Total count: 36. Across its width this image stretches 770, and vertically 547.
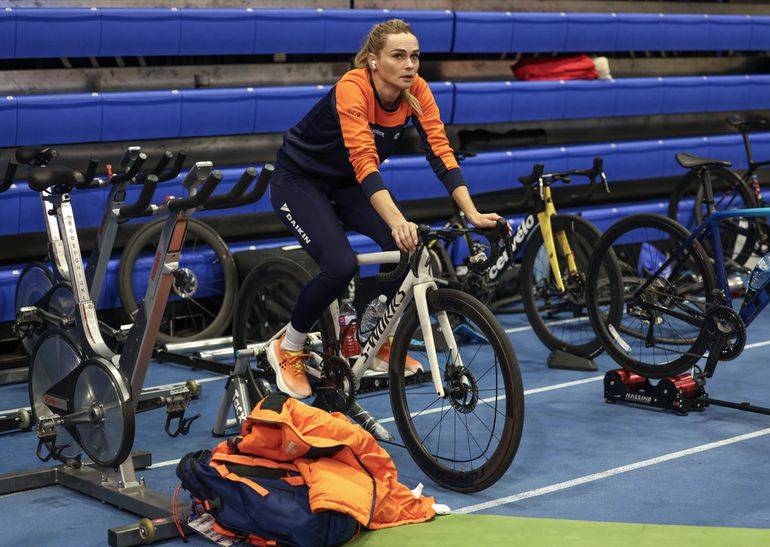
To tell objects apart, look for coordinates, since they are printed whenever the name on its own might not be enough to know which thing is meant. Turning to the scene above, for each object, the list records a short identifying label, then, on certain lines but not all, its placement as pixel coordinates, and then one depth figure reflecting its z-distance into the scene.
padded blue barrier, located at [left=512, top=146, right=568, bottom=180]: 16.30
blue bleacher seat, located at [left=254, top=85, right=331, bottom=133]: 14.46
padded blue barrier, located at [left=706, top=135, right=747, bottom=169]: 18.44
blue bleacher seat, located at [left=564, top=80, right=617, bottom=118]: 17.22
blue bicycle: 9.87
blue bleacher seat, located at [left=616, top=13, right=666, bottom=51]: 18.09
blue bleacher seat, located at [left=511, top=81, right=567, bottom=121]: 16.72
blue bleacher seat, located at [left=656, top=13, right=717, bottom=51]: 18.58
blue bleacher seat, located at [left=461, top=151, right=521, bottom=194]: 15.81
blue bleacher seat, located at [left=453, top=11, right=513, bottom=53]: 16.37
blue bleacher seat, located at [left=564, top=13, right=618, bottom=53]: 17.45
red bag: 17.52
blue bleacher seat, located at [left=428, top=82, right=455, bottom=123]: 15.71
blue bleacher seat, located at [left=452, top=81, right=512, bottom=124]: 16.09
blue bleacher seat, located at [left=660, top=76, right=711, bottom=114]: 18.39
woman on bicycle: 8.55
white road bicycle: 8.05
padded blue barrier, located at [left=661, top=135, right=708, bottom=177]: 18.09
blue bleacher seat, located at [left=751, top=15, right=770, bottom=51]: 19.66
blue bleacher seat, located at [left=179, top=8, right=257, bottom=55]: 13.95
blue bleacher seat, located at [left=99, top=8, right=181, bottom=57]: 13.38
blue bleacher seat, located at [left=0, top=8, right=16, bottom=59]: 12.66
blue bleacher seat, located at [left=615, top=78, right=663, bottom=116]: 17.78
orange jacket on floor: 7.20
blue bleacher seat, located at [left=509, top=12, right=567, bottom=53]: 16.92
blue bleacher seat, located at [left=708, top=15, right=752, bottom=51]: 19.11
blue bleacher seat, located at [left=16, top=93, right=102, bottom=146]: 12.84
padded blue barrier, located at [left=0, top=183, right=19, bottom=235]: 12.53
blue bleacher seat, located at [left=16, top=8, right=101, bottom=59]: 12.84
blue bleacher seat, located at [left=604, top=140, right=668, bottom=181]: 17.45
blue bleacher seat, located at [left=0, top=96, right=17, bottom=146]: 12.62
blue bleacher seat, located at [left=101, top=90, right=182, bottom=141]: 13.37
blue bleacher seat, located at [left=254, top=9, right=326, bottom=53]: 14.59
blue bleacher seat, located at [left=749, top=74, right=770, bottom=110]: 19.45
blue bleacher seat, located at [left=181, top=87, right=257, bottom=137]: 13.91
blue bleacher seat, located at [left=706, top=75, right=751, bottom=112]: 18.94
